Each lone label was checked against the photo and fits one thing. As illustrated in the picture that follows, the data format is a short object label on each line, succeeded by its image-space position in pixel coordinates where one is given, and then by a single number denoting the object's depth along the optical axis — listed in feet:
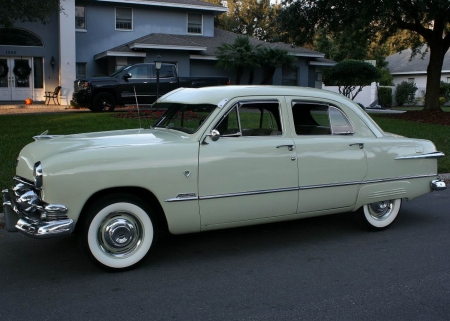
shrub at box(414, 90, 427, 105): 118.18
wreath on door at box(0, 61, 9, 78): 79.77
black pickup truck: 58.34
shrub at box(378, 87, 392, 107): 111.75
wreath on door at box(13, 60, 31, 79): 80.64
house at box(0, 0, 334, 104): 78.48
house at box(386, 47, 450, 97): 135.23
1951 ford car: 15.03
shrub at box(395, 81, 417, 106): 115.55
